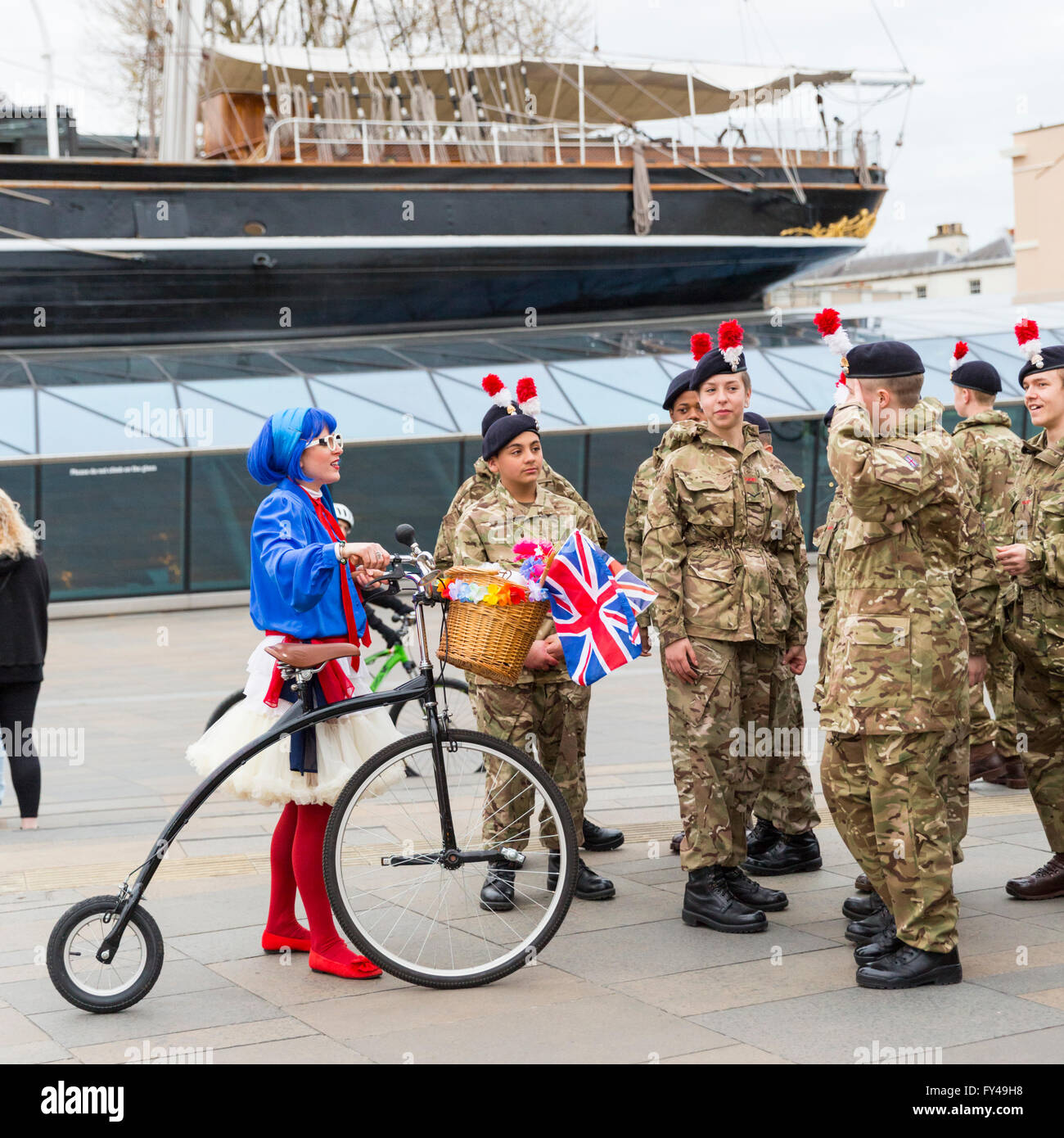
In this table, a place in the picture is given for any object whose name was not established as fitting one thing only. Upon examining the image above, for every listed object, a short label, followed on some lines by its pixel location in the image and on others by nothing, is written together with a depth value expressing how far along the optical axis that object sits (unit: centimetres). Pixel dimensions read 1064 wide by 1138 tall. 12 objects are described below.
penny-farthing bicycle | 448
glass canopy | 1762
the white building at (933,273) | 5669
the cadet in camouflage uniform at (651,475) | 614
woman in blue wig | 468
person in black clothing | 742
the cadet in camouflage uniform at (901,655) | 445
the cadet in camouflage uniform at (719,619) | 529
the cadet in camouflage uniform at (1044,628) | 548
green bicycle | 735
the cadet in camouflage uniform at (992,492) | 704
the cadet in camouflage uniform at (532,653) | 557
